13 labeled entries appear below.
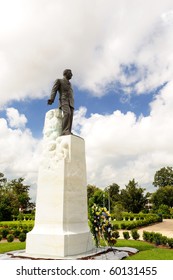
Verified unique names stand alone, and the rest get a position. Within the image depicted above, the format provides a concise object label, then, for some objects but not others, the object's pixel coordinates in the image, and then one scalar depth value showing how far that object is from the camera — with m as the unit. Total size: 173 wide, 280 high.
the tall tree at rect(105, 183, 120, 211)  50.68
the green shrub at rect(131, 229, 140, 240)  15.23
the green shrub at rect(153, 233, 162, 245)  12.63
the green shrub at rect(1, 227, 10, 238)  18.09
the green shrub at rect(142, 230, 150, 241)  14.41
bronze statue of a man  10.27
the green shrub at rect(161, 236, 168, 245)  12.41
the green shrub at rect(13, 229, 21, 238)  16.89
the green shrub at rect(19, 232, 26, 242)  14.66
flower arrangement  8.94
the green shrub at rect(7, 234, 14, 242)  15.22
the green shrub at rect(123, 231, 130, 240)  15.35
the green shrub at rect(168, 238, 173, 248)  11.95
